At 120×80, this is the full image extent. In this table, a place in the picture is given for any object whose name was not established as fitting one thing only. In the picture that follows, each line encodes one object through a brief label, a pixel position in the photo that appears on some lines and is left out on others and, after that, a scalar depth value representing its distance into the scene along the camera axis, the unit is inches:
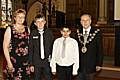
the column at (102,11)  259.1
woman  83.5
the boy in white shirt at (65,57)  93.4
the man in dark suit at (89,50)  91.4
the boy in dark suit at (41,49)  93.2
